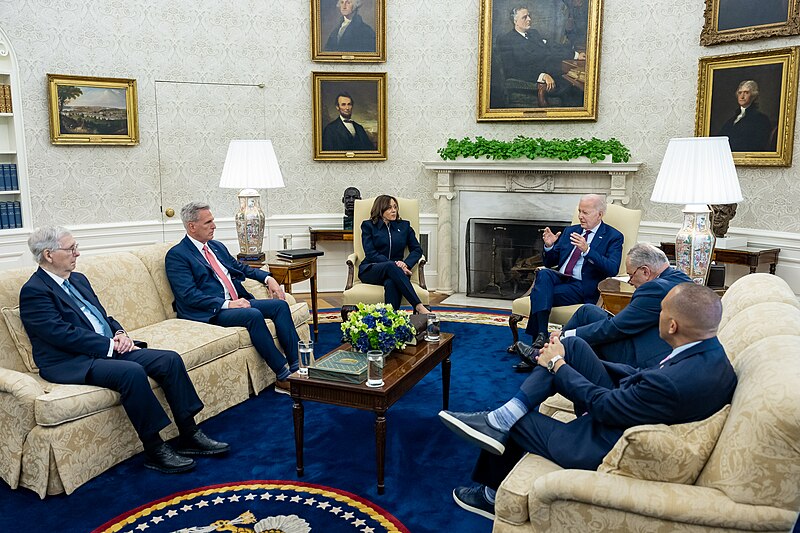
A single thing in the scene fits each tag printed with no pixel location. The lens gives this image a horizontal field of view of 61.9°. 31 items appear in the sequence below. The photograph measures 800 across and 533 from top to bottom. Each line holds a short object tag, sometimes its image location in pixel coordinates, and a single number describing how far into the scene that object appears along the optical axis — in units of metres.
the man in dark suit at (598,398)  2.26
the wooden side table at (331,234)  7.62
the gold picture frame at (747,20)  5.96
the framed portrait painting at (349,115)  7.72
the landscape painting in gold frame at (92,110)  6.71
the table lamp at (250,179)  5.70
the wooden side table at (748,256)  5.92
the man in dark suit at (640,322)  3.38
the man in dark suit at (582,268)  5.08
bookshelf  6.44
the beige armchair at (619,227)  5.36
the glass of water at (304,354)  3.49
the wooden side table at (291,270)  5.69
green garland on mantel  6.86
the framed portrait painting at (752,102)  6.05
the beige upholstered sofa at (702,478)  1.96
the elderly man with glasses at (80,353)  3.43
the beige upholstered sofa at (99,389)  3.22
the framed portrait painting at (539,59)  7.11
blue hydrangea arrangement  3.69
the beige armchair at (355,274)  5.81
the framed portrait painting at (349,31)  7.59
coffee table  3.28
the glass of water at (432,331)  4.16
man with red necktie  4.57
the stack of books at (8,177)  6.50
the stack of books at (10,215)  6.53
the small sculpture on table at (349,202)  7.63
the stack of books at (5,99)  6.41
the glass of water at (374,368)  3.31
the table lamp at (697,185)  4.21
